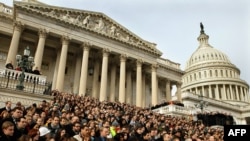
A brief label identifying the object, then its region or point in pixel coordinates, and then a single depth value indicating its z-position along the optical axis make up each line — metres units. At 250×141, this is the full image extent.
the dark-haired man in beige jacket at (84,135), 7.53
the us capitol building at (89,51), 29.88
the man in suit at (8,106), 9.25
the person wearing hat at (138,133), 10.00
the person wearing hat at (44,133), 7.18
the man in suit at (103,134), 8.22
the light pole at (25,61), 17.55
